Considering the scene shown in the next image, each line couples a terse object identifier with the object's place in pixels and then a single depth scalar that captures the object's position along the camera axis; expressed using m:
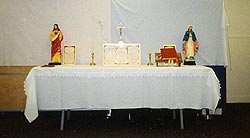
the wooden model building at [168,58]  3.66
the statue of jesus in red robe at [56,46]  4.07
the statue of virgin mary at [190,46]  4.06
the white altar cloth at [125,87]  3.41
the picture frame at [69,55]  4.21
